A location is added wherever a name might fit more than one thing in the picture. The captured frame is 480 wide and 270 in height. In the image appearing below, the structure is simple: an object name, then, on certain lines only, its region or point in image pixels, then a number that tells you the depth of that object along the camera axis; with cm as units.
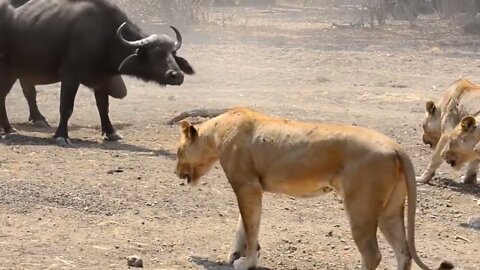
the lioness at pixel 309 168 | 733
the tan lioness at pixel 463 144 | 1084
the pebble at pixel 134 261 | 787
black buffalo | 1381
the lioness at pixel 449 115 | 1170
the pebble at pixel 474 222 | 995
